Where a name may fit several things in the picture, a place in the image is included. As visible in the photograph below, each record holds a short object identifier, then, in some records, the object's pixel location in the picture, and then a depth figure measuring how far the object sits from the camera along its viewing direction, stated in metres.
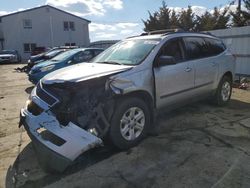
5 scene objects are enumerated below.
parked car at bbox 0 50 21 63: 18.98
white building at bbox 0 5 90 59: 24.81
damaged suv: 2.47
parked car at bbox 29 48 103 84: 6.55
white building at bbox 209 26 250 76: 6.97
